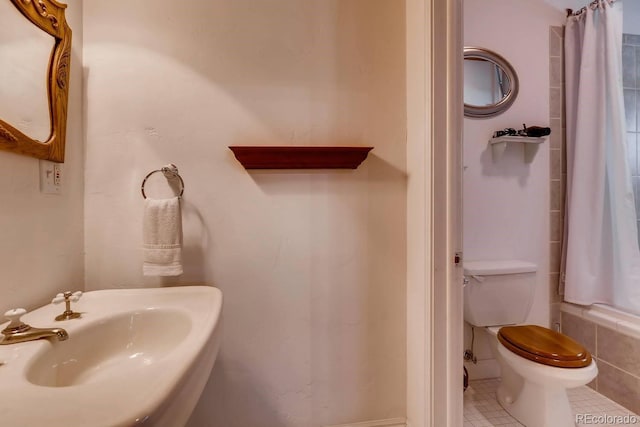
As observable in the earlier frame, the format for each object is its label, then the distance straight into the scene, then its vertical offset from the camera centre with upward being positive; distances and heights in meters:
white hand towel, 0.98 -0.09
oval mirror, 1.65 +0.77
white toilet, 1.20 -0.61
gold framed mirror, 0.80 +0.43
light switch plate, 0.86 +0.12
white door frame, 1.00 +0.02
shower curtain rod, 1.60 +1.21
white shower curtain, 1.58 +0.20
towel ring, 1.04 +0.16
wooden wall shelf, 1.07 +0.23
